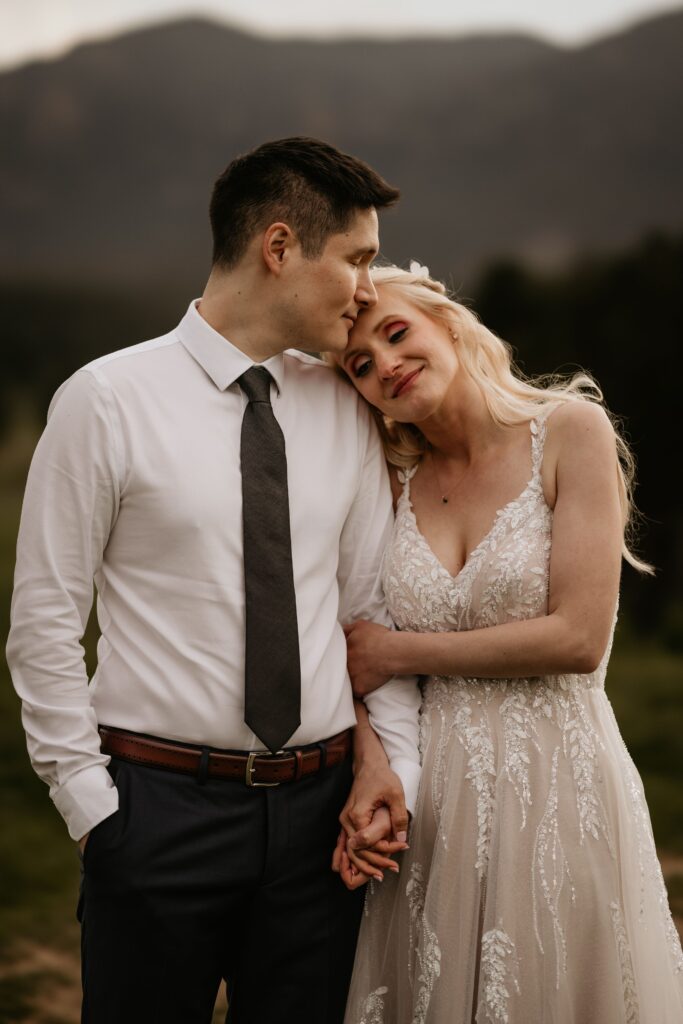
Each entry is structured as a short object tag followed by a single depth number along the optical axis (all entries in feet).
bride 6.81
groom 6.39
